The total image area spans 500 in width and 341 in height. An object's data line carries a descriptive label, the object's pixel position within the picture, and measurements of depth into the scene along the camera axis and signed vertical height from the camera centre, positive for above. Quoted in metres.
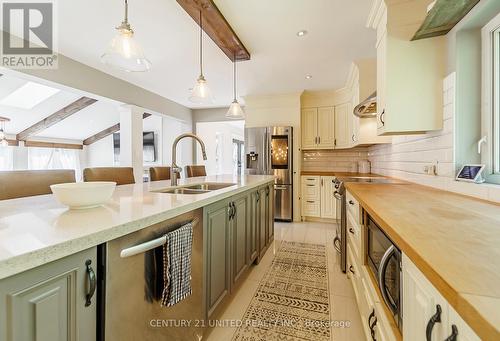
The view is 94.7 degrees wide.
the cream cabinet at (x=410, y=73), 1.65 +0.68
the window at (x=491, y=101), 1.31 +0.38
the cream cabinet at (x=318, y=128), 4.38 +0.74
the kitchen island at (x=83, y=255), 0.54 -0.26
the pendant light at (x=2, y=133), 4.37 +0.72
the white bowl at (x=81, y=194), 0.88 -0.11
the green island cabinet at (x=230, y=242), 1.37 -0.55
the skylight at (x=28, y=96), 4.46 +1.46
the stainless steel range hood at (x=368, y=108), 2.13 +0.61
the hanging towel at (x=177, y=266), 1.00 -0.45
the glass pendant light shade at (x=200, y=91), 2.33 +0.77
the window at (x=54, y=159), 6.73 +0.28
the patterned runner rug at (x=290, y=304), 1.49 -1.07
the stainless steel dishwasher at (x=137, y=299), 0.75 -0.48
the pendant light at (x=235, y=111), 2.90 +0.70
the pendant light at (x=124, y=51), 1.52 +0.78
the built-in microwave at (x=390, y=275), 0.83 -0.44
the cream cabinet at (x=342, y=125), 4.14 +0.75
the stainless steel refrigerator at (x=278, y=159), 4.30 +0.14
